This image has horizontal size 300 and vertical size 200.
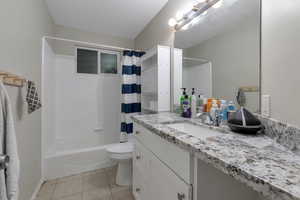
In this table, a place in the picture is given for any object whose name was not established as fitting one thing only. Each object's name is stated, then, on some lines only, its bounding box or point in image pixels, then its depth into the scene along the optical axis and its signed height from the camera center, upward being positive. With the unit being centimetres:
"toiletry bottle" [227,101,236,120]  103 -8
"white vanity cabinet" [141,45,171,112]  171 +25
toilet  169 -84
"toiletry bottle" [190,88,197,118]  136 -8
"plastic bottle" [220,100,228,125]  105 -13
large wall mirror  93 +38
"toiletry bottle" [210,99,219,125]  107 -11
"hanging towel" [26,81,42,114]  125 +0
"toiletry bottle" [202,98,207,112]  128 -7
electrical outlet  83 -5
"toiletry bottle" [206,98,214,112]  123 -6
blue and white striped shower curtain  219 +15
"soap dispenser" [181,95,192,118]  140 -11
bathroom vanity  41 -25
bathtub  188 -96
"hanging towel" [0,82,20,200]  65 -24
